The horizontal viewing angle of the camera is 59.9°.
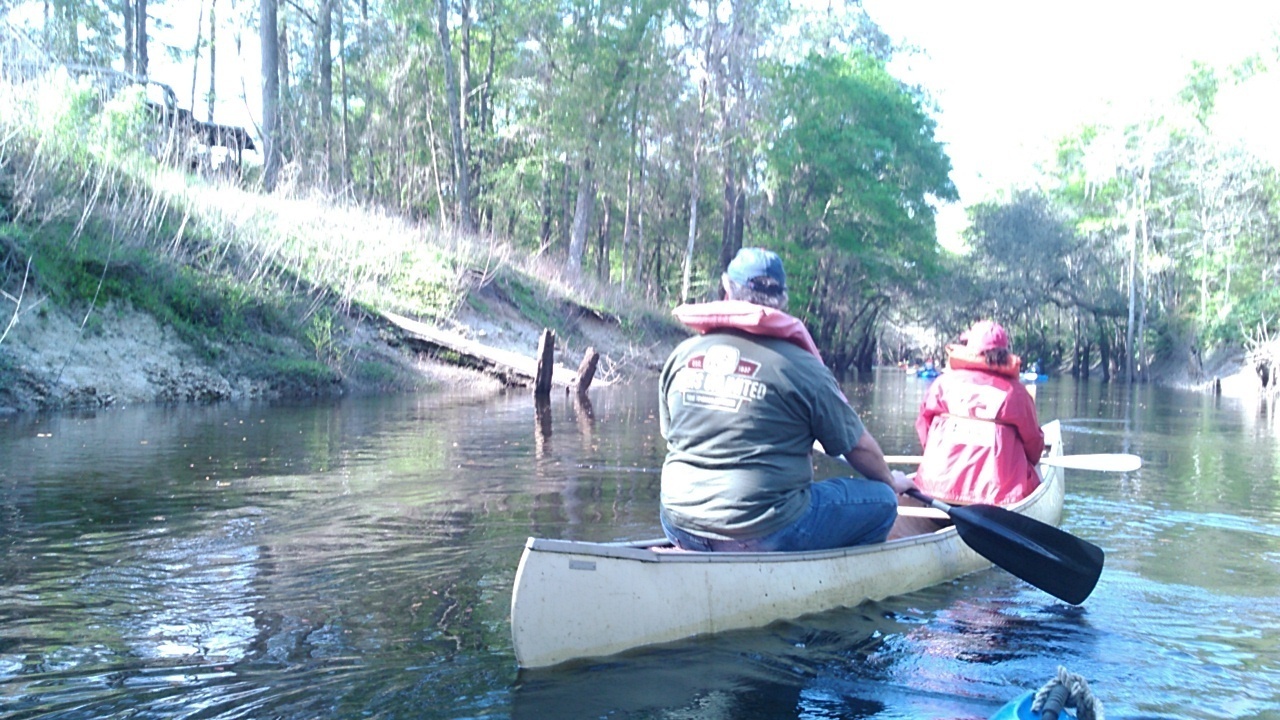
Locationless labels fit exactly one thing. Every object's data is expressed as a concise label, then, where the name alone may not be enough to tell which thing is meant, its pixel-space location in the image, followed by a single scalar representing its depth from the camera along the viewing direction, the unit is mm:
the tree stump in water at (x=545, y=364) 18986
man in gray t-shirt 4734
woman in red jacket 6758
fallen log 21516
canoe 4449
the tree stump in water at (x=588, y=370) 19953
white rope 3307
